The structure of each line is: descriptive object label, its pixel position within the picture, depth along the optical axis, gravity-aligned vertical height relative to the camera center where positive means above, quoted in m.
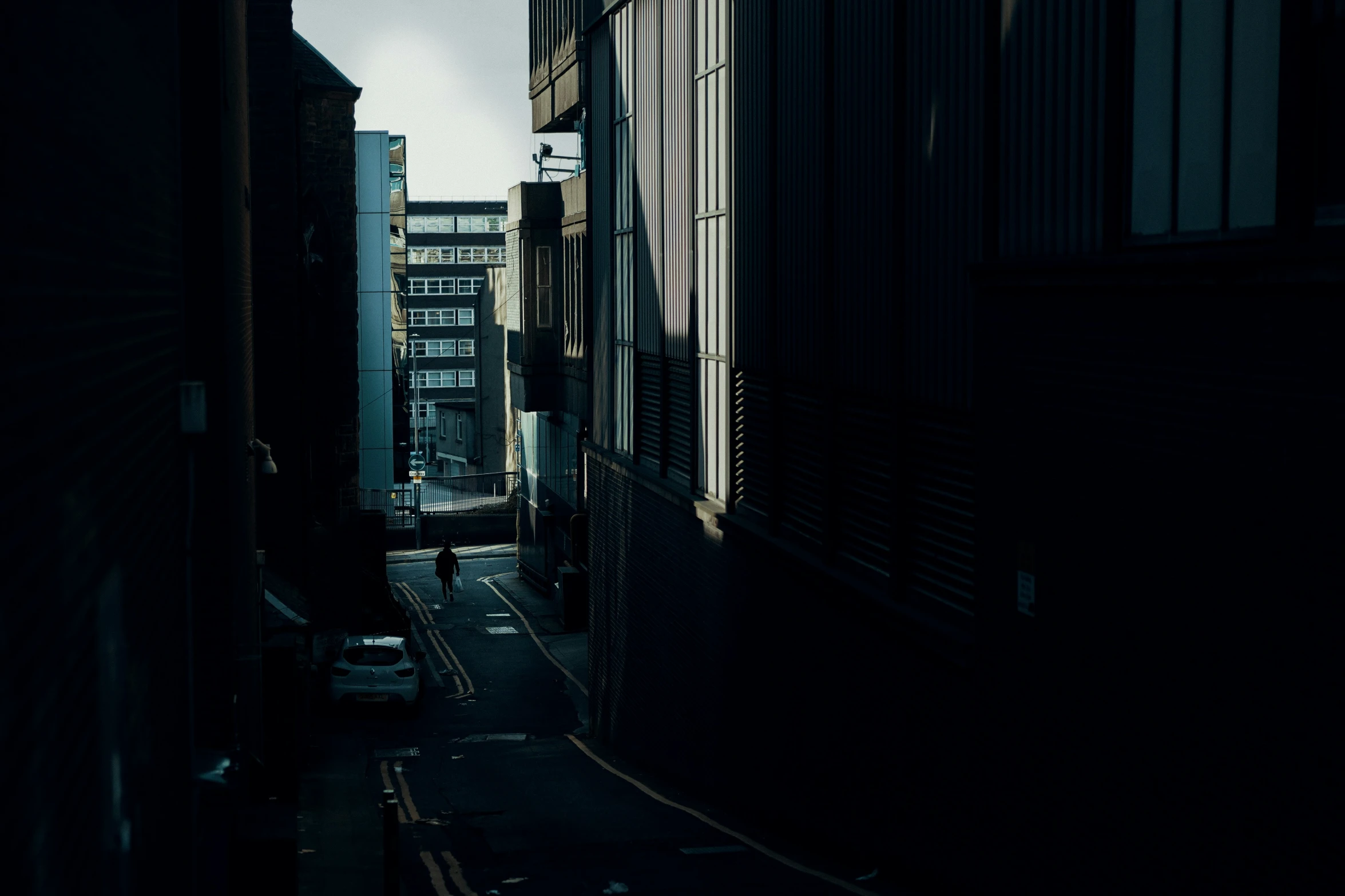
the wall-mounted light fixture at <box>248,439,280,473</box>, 16.85 -1.41
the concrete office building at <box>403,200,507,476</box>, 150.75 +4.99
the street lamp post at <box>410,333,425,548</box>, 107.94 -7.61
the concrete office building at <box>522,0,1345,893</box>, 6.47 -0.68
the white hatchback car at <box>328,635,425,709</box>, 26.83 -6.60
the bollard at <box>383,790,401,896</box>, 10.62 -3.99
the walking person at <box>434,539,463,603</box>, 43.00 -7.22
